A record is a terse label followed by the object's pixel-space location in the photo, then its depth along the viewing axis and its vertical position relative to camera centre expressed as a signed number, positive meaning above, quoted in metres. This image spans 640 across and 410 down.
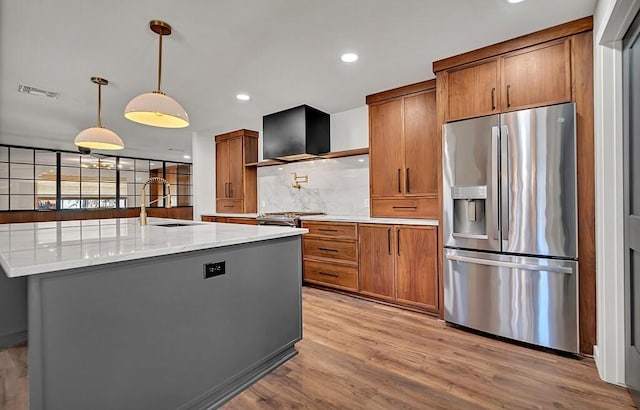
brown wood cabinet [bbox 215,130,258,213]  5.19 +0.63
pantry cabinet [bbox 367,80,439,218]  3.19 +0.60
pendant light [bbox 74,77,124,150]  3.14 +0.73
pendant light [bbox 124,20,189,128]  2.15 +0.74
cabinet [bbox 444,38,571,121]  2.21 +0.96
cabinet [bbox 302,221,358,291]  3.48 -0.58
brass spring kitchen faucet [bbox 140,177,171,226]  2.50 -0.01
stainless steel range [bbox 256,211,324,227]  3.92 -0.16
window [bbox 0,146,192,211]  6.93 +0.75
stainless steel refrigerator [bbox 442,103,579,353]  2.12 -0.17
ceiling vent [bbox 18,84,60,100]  3.36 +1.34
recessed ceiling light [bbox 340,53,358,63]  2.68 +1.31
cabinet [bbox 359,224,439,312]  2.89 -0.60
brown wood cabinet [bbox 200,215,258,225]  4.68 -0.21
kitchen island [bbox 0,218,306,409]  1.13 -0.49
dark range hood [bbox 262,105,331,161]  4.02 +0.99
